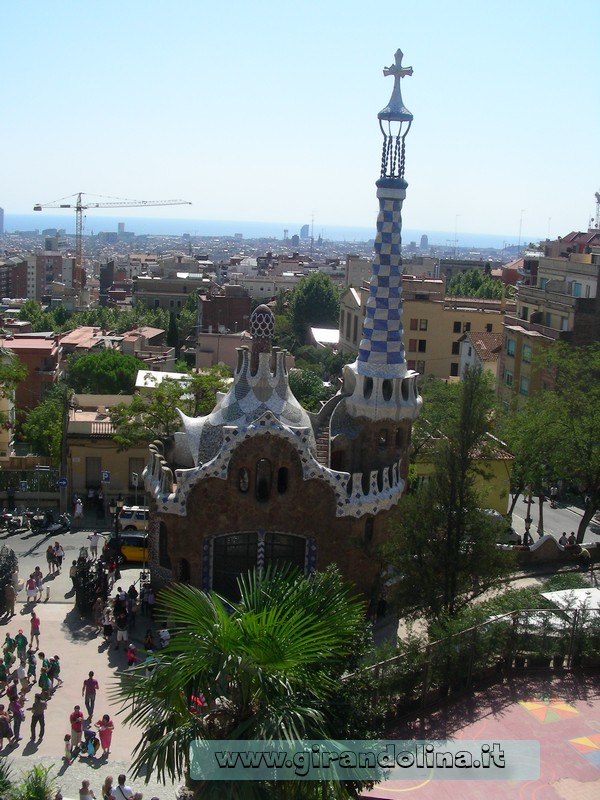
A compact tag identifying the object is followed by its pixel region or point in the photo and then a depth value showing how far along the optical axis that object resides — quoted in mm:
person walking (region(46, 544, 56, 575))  29672
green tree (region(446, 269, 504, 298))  92500
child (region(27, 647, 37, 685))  22219
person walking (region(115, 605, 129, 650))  24219
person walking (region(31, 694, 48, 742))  19703
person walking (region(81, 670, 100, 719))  20578
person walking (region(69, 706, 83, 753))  19234
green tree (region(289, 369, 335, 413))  52425
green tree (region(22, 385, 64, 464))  41438
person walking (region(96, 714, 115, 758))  19109
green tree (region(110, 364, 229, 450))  35219
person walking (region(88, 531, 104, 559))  30422
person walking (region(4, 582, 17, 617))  26266
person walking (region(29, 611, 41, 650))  24000
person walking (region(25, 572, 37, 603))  27078
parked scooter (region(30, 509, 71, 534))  34406
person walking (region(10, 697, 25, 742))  19948
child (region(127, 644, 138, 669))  22781
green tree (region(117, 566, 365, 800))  12625
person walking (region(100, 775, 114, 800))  16253
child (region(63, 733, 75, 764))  18703
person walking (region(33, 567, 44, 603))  27238
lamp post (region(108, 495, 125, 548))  32050
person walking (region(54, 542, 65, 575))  29703
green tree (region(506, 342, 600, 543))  32125
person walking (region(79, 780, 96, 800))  16161
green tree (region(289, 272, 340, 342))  97938
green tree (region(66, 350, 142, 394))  56625
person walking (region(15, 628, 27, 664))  23016
